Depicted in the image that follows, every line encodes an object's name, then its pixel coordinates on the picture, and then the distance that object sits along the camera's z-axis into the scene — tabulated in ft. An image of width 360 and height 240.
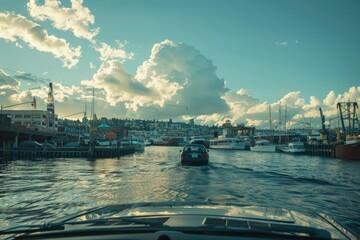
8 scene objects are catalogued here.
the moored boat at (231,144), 368.27
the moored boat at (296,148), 263.49
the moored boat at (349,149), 186.70
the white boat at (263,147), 312.21
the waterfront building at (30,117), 424.87
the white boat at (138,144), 304.50
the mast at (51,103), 435.94
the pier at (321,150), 231.09
